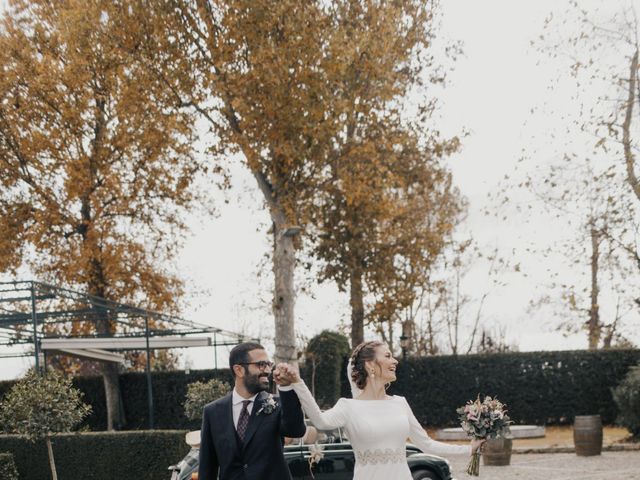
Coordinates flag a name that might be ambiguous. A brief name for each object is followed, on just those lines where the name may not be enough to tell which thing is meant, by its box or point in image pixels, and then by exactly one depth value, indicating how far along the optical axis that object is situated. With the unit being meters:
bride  6.41
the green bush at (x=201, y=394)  27.11
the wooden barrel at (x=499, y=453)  21.00
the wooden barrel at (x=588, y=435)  22.27
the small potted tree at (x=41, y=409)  17.91
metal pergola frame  23.30
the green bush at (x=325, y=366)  30.97
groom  5.64
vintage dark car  12.03
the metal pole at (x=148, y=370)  25.05
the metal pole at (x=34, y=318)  21.58
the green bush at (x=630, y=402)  24.86
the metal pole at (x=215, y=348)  29.06
